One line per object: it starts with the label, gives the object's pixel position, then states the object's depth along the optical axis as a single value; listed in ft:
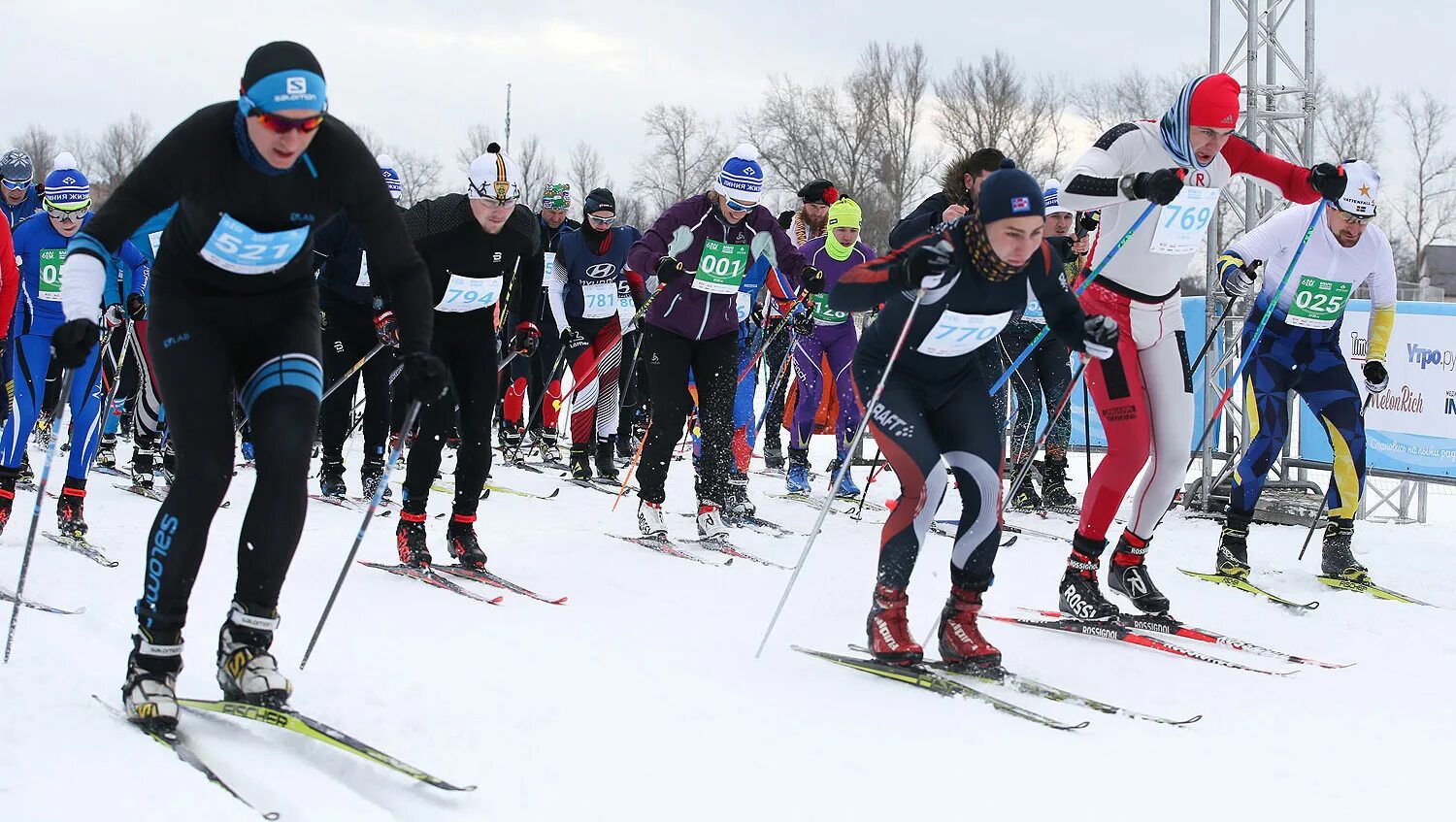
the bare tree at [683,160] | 138.10
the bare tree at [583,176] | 143.13
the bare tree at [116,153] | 188.65
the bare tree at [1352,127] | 131.54
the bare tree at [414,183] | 151.84
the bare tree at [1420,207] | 142.20
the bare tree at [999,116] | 122.72
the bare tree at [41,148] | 191.75
